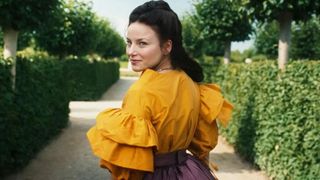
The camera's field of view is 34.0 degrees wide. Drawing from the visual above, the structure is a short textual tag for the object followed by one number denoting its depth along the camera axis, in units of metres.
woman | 2.17
